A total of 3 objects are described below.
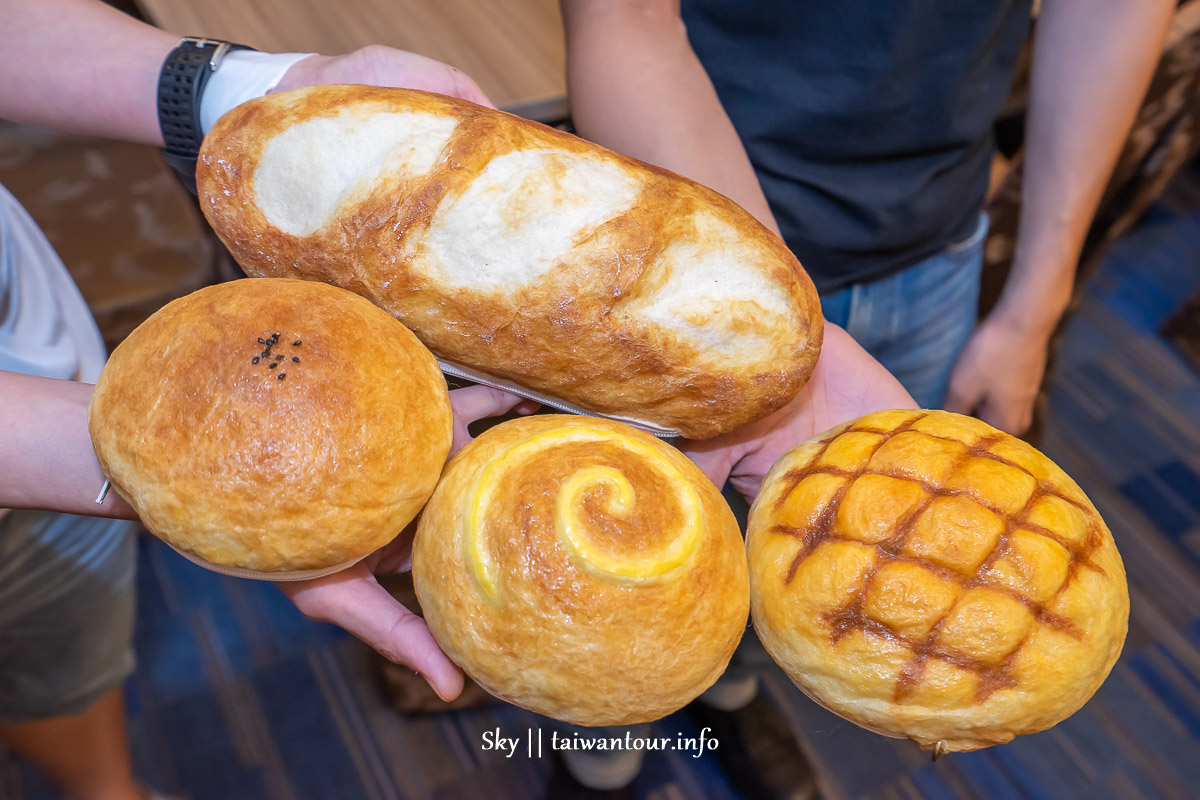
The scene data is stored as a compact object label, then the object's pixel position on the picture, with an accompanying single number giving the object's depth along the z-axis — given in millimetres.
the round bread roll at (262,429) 435
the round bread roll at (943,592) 449
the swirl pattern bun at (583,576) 434
